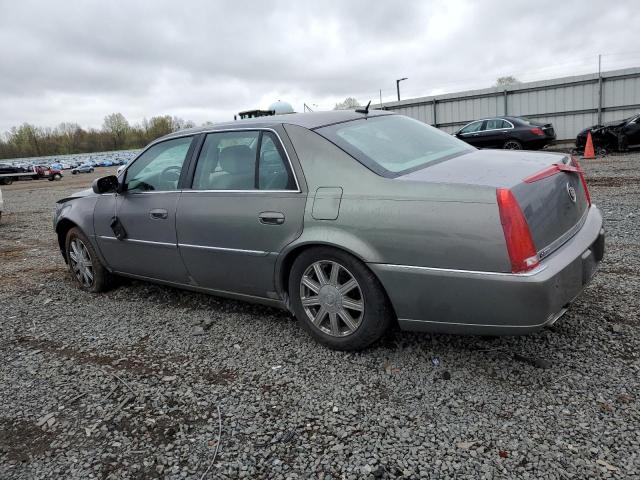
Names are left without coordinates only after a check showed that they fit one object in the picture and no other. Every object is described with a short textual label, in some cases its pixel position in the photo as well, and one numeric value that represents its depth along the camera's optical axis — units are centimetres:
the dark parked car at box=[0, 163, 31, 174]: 3509
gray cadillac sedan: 246
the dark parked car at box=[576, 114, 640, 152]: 1422
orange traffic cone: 1430
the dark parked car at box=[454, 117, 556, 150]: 1587
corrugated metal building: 1922
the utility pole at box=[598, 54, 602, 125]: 1944
